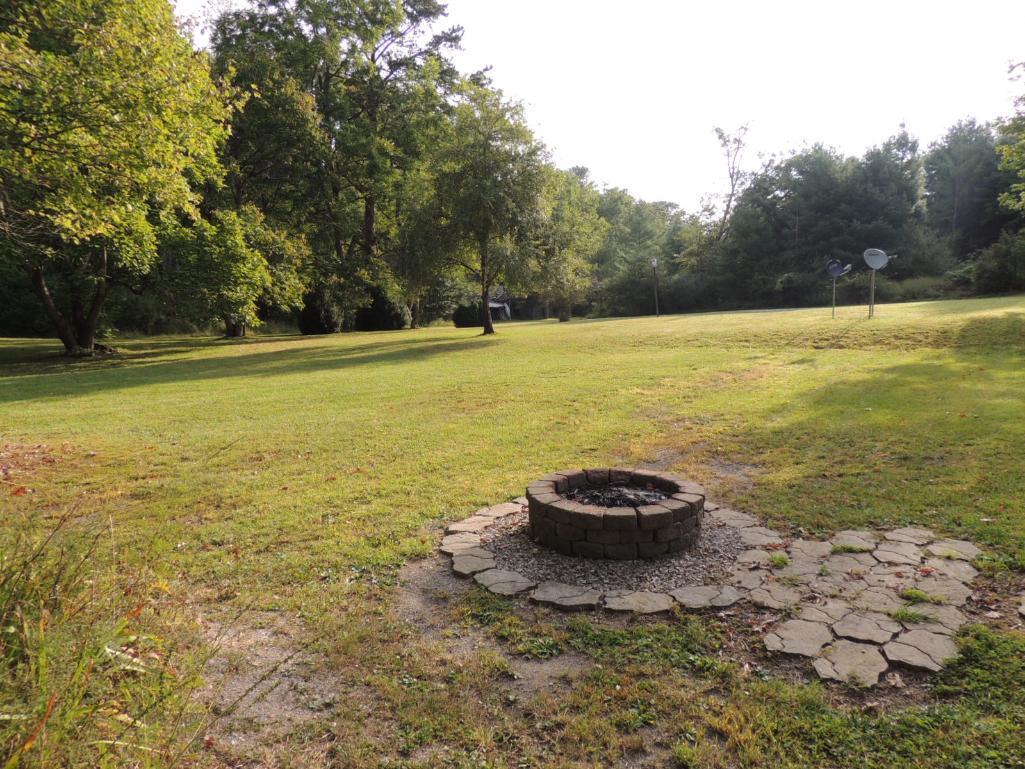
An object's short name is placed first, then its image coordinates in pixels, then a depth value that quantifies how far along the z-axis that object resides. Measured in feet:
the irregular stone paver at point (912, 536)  13.41
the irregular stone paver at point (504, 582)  11.94
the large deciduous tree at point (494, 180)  65.57
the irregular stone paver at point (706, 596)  11.05
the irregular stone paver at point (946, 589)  10.84
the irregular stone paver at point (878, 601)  10.61
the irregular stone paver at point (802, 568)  12.13
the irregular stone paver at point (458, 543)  13.88
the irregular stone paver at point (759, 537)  13.78
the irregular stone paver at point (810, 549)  12.98
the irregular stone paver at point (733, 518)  14.99
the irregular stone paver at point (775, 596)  10.93
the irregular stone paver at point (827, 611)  10.37
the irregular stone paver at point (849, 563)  12.19
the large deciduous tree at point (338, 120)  76.23
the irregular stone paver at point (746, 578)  11.74
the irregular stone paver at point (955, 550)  12.46
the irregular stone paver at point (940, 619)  9.88
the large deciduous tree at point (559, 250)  68.49
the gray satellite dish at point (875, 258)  52.60
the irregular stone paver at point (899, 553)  12.42
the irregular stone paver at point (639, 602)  10.94
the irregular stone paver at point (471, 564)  12.77
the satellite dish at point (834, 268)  57.21
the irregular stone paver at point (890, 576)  11.47
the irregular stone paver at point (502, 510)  16.03
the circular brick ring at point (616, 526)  12.85
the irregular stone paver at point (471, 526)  15.05
